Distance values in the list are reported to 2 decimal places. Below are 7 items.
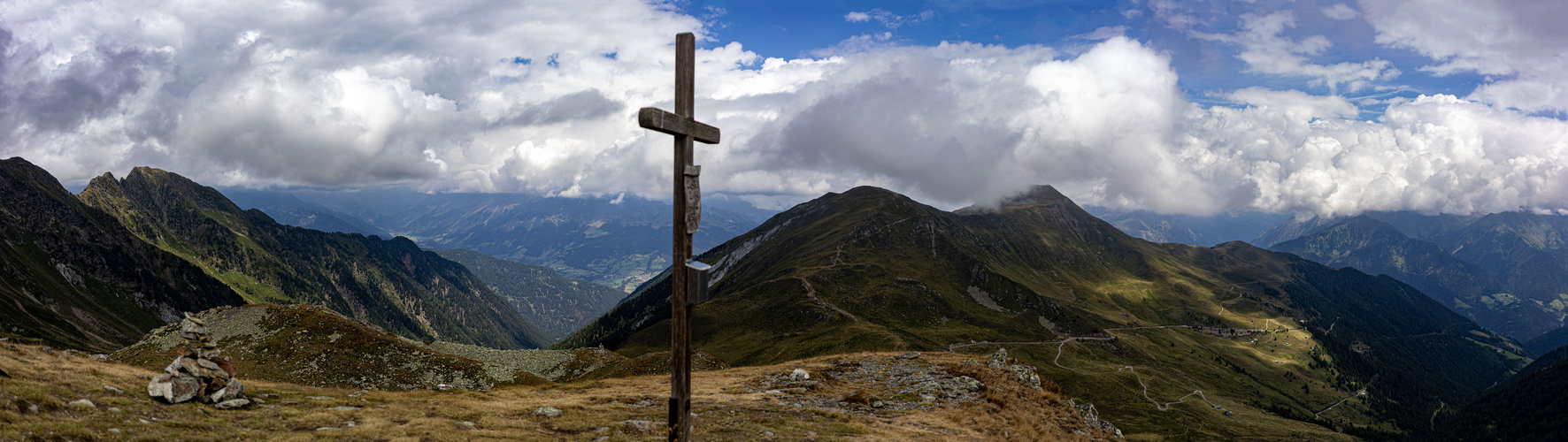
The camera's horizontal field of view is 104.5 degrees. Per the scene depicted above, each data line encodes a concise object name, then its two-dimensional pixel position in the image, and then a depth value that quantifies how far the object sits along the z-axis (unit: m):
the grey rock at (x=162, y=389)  20.69
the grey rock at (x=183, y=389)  20.94
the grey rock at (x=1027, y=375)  38.84
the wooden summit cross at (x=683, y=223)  16.53
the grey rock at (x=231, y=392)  21.81
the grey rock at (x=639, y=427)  23.53
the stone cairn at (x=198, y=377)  21.03
